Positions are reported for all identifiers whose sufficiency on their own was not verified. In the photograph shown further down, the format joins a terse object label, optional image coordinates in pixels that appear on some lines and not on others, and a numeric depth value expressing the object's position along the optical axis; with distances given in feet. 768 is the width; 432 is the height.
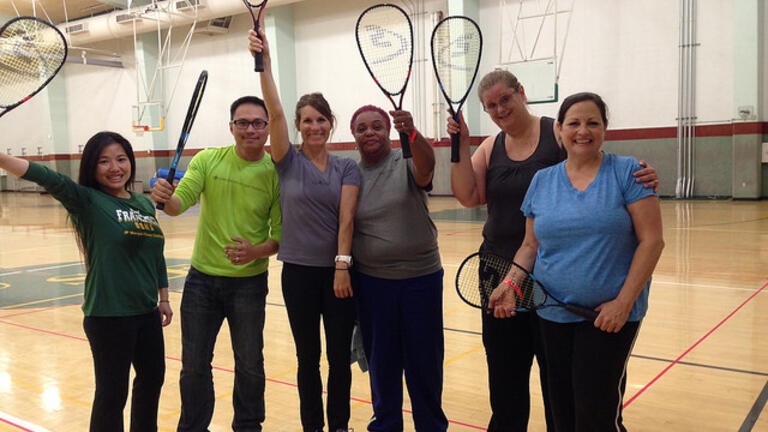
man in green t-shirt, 10.89
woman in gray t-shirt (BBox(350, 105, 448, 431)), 10.82
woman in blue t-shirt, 7.61
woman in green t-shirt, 9.40
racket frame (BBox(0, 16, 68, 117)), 10.76
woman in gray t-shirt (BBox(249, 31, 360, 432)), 10.81
